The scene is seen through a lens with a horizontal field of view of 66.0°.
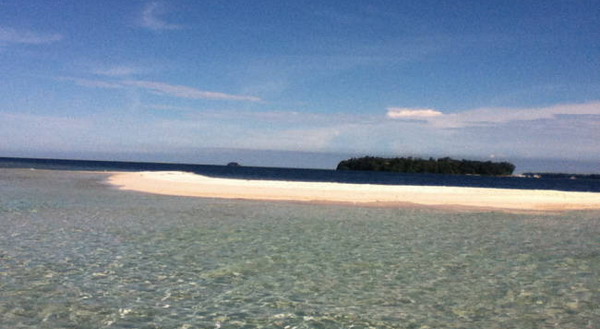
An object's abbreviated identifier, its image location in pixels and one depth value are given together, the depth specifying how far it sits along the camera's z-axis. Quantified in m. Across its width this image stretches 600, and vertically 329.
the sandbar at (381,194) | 33.88
